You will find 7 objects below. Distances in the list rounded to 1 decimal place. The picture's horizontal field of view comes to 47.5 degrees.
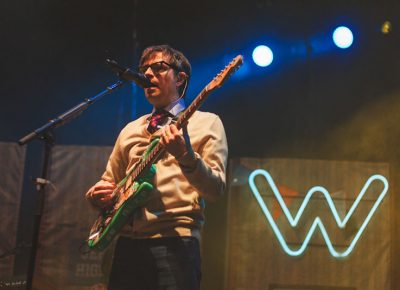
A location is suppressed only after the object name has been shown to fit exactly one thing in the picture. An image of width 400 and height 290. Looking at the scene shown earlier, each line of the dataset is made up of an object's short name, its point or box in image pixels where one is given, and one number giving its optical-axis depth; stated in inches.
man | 67.1
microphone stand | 92.9
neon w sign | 178.7
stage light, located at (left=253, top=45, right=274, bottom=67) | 181.3
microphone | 81.5
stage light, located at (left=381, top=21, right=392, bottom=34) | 179.3
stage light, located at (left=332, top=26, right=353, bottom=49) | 174.2
